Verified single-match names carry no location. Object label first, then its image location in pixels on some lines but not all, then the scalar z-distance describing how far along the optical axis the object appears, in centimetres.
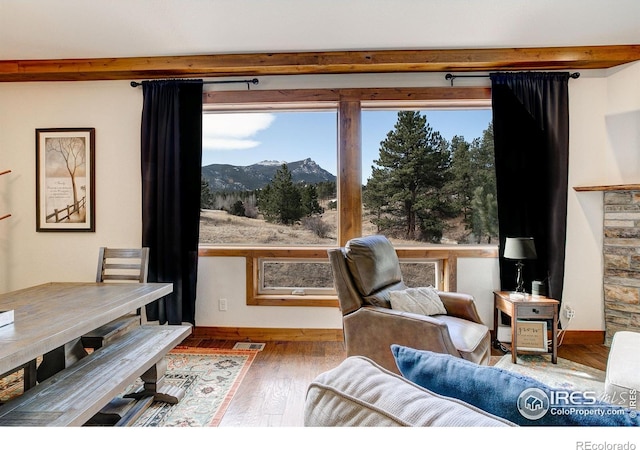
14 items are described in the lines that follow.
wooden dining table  136
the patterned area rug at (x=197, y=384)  198
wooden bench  133
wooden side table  270
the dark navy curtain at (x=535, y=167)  306
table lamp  273
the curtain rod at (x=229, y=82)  325
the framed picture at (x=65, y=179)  336
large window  326
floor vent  307
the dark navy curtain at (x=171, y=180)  320
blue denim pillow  58
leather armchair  199
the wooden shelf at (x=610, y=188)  282
